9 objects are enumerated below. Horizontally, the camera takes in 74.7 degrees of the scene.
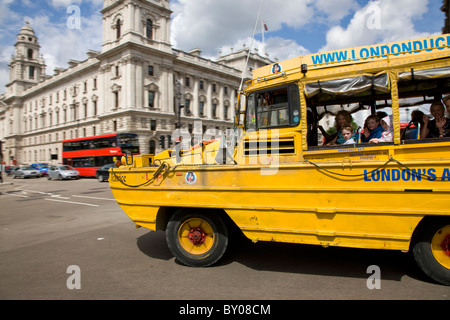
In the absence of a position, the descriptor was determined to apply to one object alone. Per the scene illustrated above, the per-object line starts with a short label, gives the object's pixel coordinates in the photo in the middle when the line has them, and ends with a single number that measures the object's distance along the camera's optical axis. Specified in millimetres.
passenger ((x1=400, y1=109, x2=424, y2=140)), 4098
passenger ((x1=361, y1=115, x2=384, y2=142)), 4117
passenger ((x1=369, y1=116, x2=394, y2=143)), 3834
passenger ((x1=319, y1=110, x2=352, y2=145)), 4438
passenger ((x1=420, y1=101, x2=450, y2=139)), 3809
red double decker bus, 27688
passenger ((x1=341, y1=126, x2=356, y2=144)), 4266
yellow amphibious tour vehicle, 3539
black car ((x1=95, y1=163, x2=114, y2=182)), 23984
